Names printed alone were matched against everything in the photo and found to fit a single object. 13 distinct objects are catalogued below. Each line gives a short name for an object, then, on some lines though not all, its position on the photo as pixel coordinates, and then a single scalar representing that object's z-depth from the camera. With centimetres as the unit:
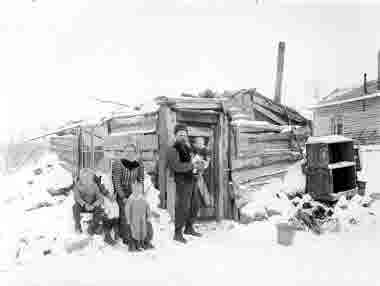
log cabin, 613
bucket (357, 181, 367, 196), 782
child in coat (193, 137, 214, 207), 665
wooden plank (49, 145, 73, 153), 992
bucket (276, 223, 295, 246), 518
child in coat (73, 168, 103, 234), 510
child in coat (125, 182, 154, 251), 477
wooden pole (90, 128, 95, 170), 822
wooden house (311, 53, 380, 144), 1917
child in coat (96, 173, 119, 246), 496
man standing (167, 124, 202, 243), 529
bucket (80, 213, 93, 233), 544
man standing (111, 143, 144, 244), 507
